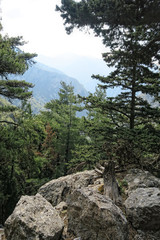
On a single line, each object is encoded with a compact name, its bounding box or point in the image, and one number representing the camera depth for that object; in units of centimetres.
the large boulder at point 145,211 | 416
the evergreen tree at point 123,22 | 466
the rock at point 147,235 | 408
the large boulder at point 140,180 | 667
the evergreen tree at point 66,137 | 2220
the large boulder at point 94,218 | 373
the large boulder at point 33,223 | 382
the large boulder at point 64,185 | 857
